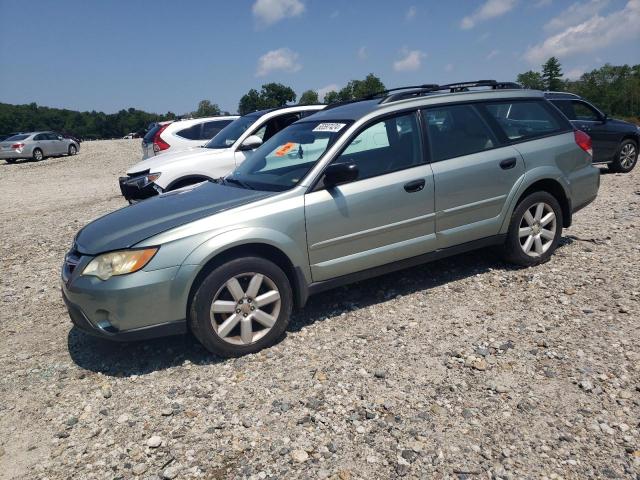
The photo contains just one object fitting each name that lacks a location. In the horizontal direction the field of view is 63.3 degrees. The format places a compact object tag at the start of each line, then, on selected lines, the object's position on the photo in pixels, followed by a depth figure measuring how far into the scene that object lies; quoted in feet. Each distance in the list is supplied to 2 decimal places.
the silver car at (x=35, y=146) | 84.38
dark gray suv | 36.42
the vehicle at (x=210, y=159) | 24.64
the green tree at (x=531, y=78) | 293.23
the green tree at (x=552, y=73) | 286.66
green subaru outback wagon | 11.93
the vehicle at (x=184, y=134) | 34.37
